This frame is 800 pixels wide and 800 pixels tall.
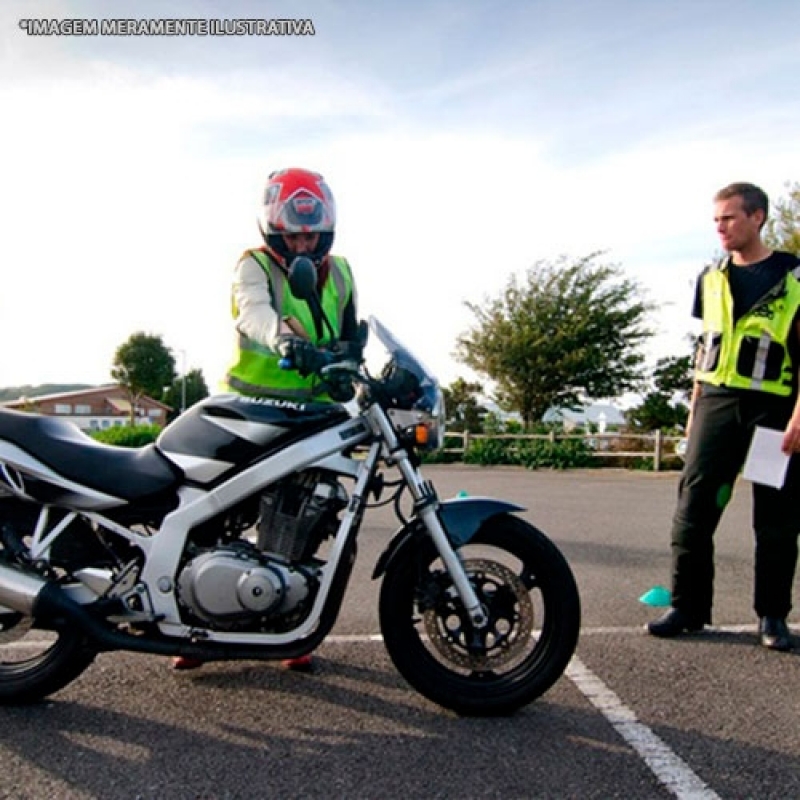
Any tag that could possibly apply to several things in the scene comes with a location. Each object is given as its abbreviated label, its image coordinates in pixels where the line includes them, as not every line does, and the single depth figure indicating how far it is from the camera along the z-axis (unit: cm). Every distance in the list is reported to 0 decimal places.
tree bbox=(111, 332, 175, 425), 5697
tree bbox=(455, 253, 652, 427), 2859
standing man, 383
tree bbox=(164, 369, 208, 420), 6825
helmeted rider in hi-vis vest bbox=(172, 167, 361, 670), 318
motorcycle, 287
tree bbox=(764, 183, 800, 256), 1967
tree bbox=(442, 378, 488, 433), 2800
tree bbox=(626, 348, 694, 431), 2331
